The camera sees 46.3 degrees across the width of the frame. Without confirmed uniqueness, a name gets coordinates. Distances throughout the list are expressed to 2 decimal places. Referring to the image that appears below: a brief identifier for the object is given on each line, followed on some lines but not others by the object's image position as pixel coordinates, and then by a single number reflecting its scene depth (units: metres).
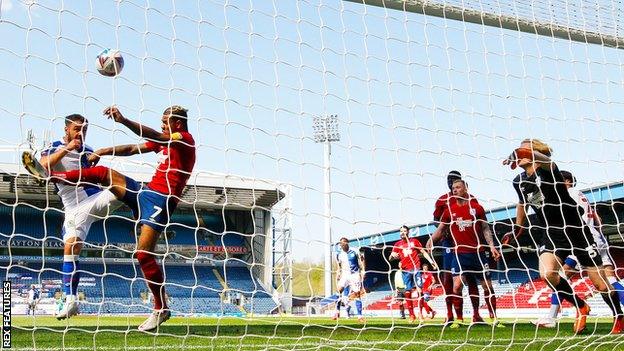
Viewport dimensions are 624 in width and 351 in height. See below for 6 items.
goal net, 4.38
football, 4.49
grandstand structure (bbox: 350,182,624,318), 18.80
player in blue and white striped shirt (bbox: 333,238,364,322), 11.03
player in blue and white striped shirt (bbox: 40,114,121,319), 4.95
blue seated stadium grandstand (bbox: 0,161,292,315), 26.75
